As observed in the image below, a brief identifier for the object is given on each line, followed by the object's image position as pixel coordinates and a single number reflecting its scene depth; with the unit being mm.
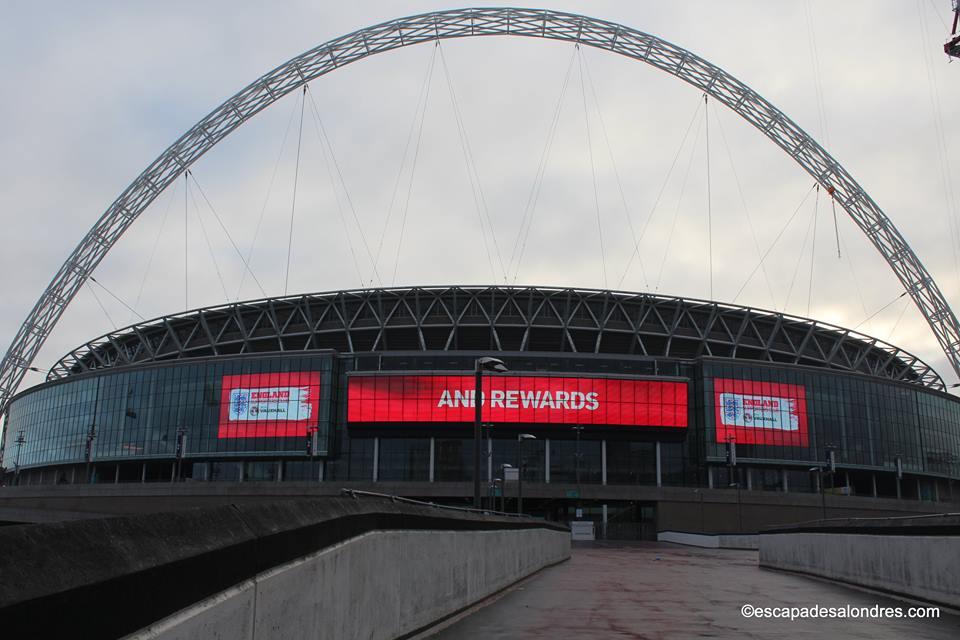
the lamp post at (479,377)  25812
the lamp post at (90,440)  87812
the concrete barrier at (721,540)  66062
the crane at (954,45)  43469
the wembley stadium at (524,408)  91812
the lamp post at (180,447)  84500
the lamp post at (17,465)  111075
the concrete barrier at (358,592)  5930
